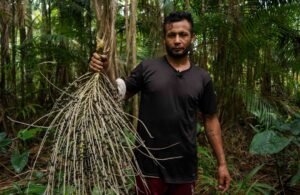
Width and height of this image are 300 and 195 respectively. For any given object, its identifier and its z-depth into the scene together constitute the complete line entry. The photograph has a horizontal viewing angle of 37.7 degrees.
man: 2.33
